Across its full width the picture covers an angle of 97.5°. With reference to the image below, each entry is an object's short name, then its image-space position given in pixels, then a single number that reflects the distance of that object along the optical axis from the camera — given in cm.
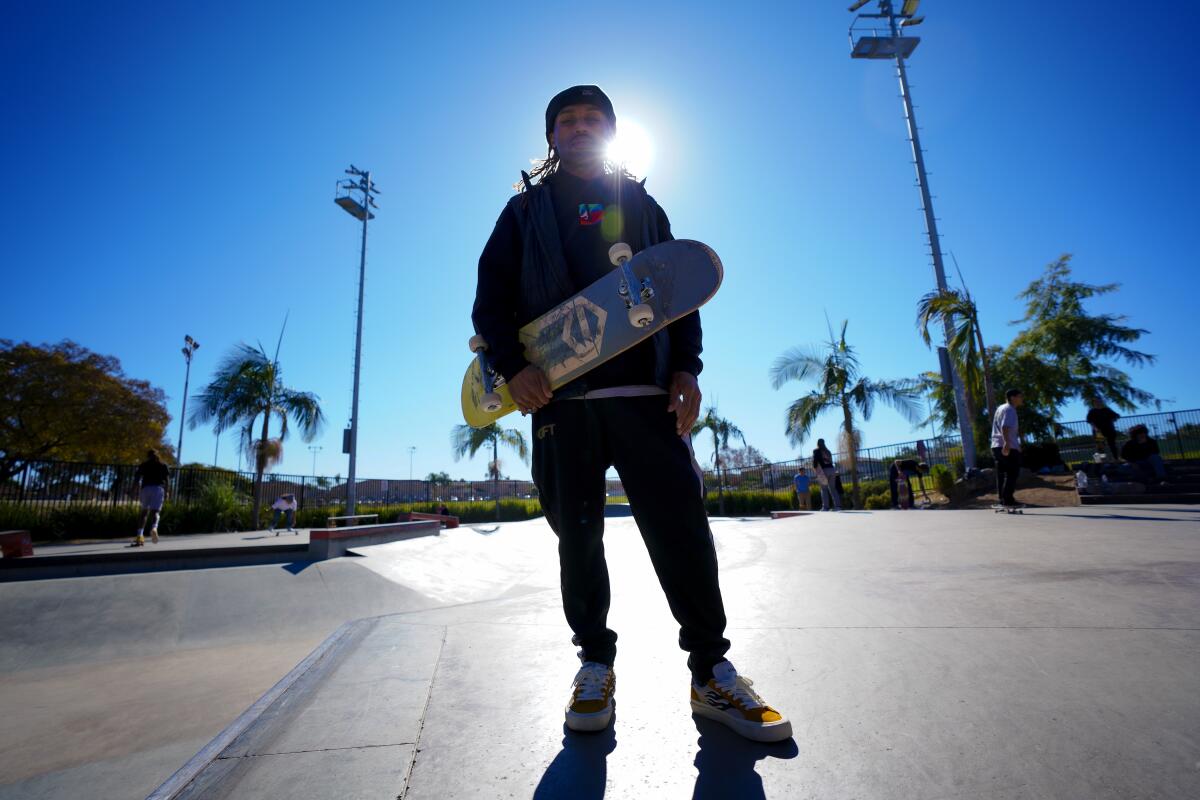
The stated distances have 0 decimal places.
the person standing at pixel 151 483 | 958
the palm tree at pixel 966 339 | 1204
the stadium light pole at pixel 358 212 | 1884
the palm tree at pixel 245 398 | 1920
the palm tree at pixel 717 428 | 2589
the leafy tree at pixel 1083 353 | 2423
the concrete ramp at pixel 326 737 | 98
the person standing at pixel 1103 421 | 1051
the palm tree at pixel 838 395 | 1753
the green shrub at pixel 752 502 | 2153
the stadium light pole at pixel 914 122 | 1361
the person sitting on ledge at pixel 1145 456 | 834
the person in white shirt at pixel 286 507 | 1553
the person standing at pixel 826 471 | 1277
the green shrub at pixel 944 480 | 1278
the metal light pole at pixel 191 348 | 3725
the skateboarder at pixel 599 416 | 144
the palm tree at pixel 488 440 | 2745
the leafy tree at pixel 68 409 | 2055
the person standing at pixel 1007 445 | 693
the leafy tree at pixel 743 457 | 3619
